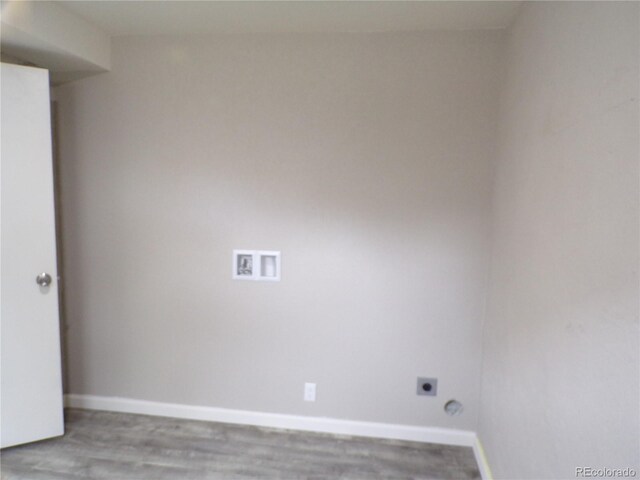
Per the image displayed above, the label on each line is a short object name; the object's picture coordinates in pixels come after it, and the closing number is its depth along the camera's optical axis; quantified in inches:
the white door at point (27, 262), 66.7
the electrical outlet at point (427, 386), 75.6
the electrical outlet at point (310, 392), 79.3
